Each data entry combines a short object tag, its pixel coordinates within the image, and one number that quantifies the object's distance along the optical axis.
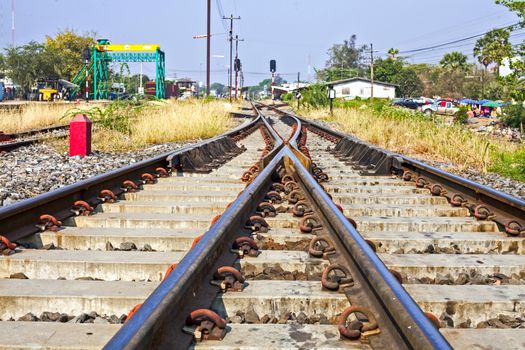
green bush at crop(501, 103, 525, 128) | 40.97
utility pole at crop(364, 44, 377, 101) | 80.88
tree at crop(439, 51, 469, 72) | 117.44
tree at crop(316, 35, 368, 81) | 148.62
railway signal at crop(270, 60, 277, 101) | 68.75
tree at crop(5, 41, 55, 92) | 75.44
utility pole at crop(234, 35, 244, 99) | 64.89
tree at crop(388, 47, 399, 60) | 121.50
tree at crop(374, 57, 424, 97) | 114.69
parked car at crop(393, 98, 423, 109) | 77.88
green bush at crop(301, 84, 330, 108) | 35.12
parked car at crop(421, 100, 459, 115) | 71.31
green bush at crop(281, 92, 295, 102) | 83.70
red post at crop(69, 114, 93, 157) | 9.12
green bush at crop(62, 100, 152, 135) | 12.65
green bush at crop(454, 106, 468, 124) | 42.89
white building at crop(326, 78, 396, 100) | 98.62
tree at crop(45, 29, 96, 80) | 78.75
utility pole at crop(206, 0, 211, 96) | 39.78
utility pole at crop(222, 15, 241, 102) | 69.25
